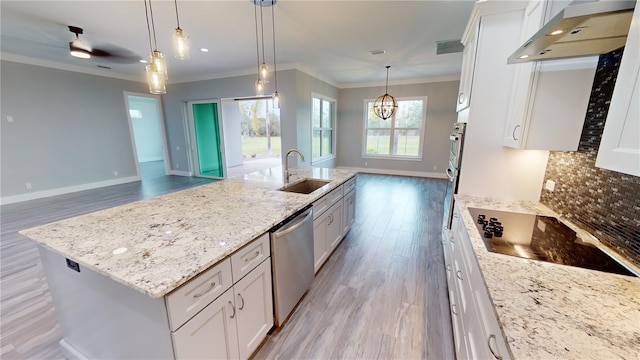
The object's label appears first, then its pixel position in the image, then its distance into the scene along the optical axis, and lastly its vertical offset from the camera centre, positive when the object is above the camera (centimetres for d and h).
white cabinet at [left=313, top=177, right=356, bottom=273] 228 -93
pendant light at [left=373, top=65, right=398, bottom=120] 589 +67
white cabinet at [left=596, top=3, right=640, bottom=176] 77 +6
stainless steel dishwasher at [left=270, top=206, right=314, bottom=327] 162 -93
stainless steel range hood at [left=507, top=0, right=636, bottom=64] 86 +43
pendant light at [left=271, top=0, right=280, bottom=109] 288 +134
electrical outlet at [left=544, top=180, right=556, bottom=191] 177 -38
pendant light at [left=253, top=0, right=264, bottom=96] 254 +56
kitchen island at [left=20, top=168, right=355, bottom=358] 101 -57
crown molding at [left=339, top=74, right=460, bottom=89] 623 +142
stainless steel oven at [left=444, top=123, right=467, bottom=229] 214 -31
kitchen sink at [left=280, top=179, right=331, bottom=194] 268 -59
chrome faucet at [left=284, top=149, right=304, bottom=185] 256 -44
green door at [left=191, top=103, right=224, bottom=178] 665 -22
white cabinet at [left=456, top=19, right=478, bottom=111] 204 +62
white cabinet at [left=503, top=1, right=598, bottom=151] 143 +22
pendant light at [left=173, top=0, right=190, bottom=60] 181 +67
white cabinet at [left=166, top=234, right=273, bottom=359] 104 -90
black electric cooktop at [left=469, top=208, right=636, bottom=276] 112 -58
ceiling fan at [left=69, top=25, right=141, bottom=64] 319 +131
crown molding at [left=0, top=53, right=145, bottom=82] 437 +133
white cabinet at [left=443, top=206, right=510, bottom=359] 85 -81
